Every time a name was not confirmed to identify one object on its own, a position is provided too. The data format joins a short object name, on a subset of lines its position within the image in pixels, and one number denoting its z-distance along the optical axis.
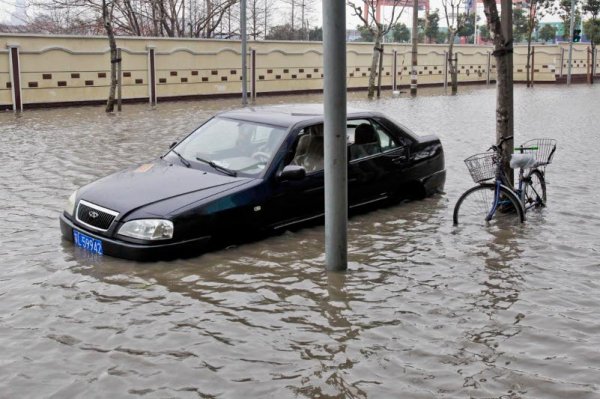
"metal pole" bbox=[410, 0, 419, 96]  33.03
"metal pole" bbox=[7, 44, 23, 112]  22.72
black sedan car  6.26
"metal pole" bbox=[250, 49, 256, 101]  30.92
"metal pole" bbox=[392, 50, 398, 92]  38.84
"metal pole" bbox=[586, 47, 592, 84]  46.96
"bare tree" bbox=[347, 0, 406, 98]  31.45
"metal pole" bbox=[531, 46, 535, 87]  41.84
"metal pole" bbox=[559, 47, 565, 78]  48.19
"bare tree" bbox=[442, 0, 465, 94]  35.88
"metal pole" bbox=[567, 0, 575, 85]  44.41
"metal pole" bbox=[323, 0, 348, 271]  5.79
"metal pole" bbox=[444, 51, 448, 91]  41.94
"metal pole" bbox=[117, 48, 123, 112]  21.92
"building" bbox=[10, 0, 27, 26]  34.59
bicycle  7.64
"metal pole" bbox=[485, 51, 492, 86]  46.34
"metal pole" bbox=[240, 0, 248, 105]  22.84
